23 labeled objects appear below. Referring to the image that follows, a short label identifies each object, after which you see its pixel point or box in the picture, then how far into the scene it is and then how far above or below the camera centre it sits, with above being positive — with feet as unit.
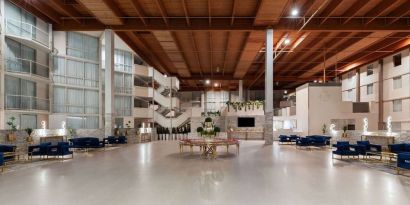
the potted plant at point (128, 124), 76.58 -4.09
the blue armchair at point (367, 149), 35.45 -4.91
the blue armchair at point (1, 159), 27.30 -4.69
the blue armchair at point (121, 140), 60.59 -6.38
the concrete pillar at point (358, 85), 89.31 +7.23
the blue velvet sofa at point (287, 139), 62.69 -6.42
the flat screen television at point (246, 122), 85.97 -3.85
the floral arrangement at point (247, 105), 86.12 +1.10
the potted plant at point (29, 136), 45.61 -4.27
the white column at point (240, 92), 109.03 +6.24
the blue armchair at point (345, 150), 36.08 -5.08
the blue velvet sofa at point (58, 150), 36.94 -5.15
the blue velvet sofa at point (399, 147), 33.58 -4.43
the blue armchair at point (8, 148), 34.53 -4.62
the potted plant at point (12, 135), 42.32 -3.73
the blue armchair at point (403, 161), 25.89 -4.60
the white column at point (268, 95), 59.11 +2.78
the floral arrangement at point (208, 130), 40.73 -2.95
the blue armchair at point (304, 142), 51.29 -5.84
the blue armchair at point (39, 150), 36.58 -5.11
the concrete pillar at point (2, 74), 47.06 +5.53
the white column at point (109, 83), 58.34 +5.15
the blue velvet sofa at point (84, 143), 47.62 -5.54
